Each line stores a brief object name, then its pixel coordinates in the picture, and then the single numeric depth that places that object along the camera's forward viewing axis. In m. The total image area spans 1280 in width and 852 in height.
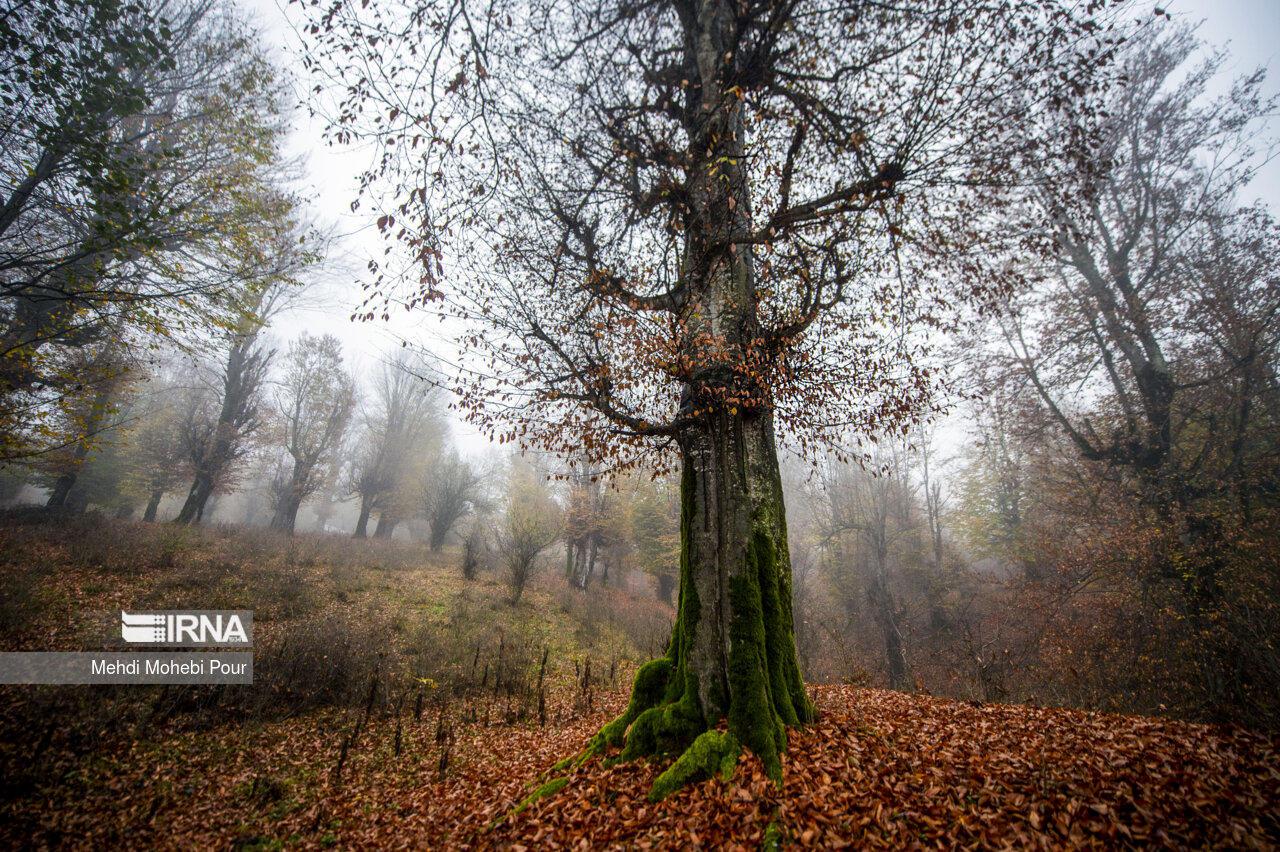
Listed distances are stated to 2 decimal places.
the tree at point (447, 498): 21.89
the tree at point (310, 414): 19.97
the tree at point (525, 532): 14.72
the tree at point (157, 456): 18.69
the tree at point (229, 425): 16.28
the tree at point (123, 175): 5.39
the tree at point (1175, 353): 7.76
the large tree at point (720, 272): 4.01
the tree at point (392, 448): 24.70
